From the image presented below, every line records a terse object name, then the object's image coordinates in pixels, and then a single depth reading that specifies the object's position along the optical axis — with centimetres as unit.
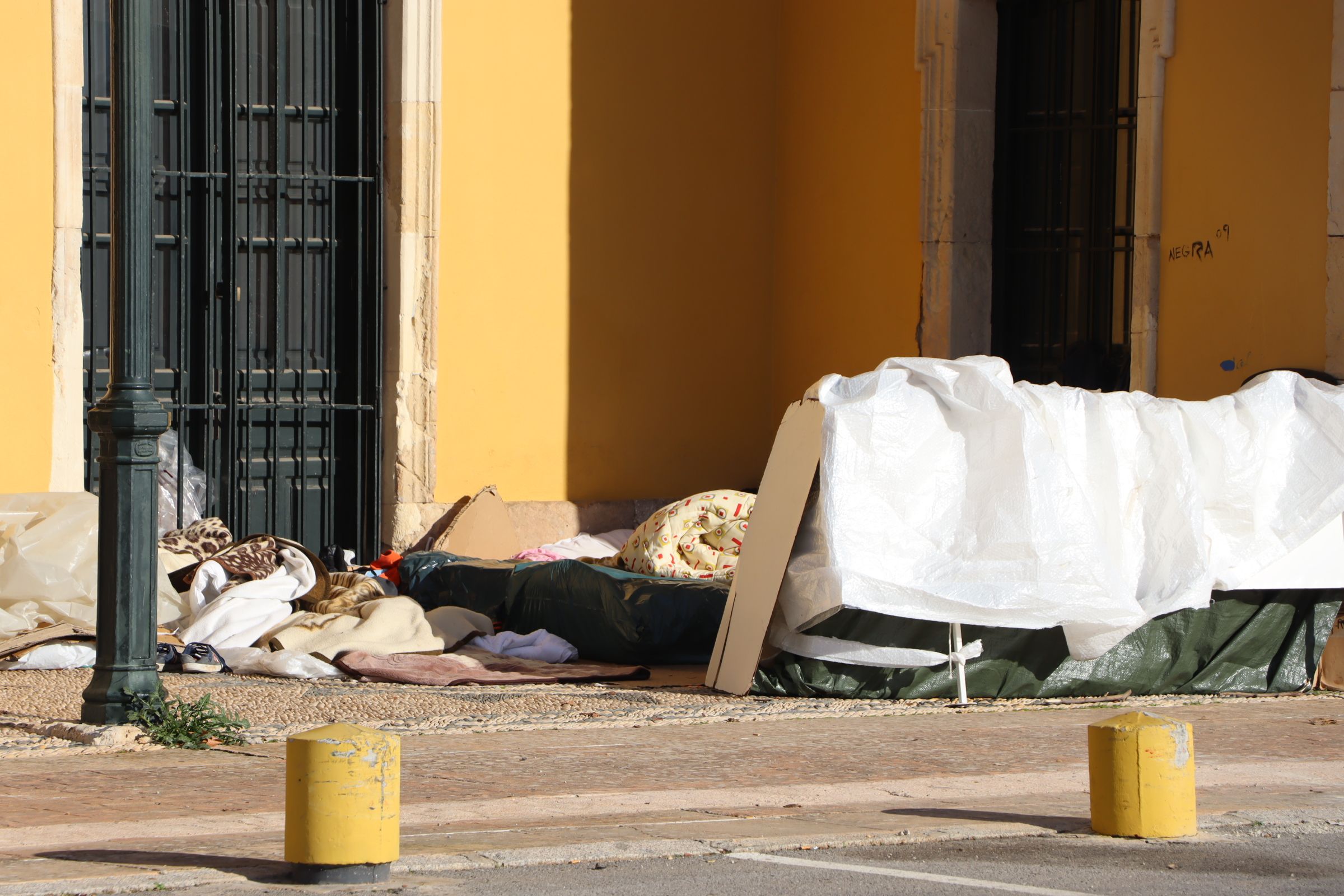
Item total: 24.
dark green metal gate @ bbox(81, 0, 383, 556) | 2395
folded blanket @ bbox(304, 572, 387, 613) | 2031
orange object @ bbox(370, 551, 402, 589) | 2302
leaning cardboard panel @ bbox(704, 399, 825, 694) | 1567
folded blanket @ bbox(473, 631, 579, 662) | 1834
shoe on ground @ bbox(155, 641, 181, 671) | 1783
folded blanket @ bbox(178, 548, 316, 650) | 1881
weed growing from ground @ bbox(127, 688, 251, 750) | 1320
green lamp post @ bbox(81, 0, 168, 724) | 1348
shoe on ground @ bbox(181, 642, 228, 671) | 1767
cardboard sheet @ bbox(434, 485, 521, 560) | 2445
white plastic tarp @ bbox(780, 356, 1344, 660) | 1529
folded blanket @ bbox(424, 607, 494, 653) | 1887
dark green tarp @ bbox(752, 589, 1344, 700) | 1577
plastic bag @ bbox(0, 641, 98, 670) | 1753
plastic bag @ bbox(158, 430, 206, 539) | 2337
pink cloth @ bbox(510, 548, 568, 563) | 2386
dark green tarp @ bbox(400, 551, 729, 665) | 1803
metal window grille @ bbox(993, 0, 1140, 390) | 2347
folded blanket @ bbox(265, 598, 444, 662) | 1812
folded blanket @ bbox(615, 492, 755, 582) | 1942
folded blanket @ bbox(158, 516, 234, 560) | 2239
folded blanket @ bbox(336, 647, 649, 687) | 1691
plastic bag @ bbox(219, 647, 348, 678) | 1730
